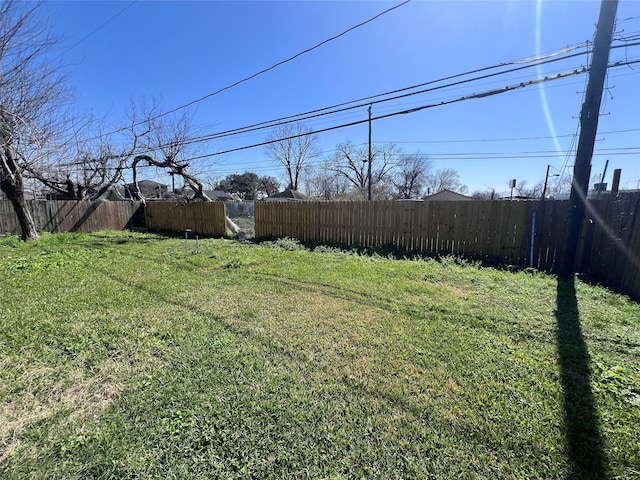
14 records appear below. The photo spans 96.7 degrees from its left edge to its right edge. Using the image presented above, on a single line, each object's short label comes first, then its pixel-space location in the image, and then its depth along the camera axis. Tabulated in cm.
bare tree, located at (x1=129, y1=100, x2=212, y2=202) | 1186
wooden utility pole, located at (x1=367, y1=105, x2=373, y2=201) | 1925
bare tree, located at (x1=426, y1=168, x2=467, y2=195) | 5491
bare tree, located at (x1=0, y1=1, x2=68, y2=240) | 438
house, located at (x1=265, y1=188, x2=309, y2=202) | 3522
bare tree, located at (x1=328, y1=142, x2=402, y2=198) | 3884
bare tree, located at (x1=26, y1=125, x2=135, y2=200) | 1260
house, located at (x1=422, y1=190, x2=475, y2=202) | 3286
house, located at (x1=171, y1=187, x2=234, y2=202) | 4025
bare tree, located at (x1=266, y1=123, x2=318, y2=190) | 3806
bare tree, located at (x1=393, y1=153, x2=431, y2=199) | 4684
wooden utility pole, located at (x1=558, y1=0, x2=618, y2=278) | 435
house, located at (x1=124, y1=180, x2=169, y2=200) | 3581
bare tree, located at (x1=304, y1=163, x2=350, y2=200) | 4209
